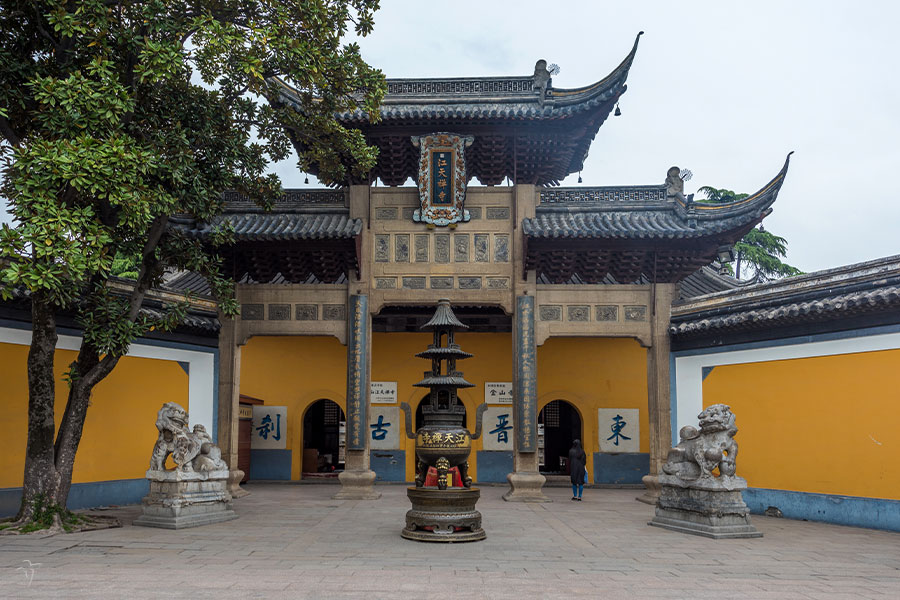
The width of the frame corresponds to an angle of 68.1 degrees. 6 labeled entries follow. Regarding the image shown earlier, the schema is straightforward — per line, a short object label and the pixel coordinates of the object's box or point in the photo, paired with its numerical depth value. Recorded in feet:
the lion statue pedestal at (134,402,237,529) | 27.71
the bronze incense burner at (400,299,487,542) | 25.26
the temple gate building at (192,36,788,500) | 38.01
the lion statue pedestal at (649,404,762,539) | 26.53
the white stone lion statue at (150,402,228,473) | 28.62
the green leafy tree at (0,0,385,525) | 22.68
